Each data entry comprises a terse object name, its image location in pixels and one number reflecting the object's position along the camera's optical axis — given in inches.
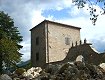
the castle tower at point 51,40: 703.5
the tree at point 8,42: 606.2
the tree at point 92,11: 195.7
